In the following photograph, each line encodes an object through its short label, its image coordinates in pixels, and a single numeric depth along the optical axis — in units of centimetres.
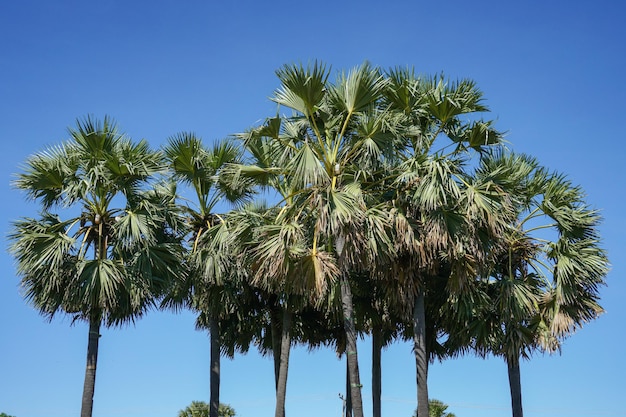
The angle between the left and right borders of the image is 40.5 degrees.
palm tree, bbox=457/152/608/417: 2070
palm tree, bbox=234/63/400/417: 1666
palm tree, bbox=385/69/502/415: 1805
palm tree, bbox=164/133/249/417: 2188
